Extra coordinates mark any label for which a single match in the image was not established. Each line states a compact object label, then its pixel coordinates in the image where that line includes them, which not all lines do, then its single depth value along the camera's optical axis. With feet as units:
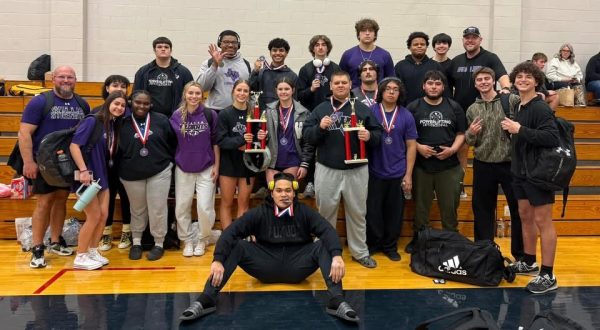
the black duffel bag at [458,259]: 13.03
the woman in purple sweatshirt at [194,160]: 14.92
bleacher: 16.85
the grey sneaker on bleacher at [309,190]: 16.72
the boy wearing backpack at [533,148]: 11.85
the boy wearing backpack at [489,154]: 14.16
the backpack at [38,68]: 24.86
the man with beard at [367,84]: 15.14
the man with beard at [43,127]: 14.01
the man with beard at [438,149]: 15.05
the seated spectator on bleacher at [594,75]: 27.69
